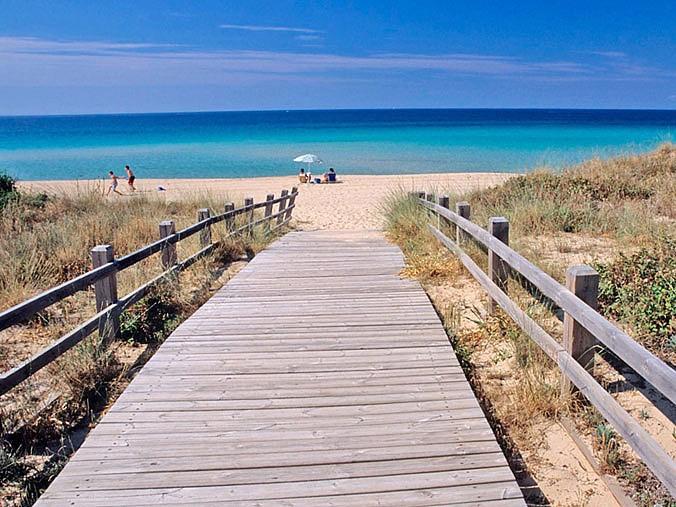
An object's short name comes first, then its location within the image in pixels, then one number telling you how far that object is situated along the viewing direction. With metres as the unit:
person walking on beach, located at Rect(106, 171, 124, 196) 25.07
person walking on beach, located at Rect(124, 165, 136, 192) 26.94
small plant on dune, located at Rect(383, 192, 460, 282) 7.65
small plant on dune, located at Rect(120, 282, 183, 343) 5.73
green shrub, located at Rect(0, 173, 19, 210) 13.03
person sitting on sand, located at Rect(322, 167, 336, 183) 31.62
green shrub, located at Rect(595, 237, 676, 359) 4.97
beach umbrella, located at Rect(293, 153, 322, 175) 32.78
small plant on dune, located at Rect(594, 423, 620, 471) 3.45
